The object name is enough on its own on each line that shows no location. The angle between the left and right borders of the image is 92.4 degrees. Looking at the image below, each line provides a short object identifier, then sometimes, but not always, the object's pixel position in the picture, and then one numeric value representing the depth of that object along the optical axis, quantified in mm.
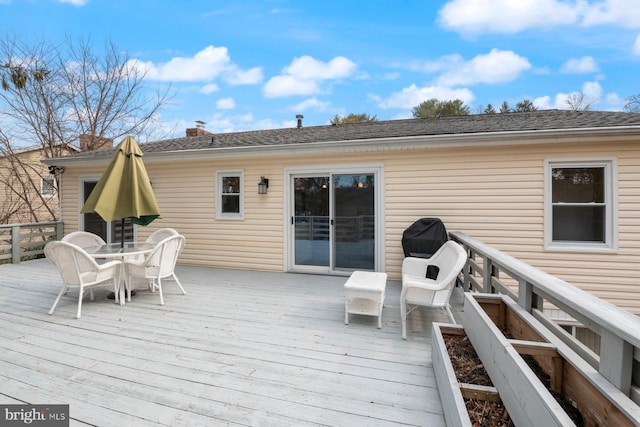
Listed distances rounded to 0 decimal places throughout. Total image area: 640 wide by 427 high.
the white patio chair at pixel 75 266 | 3607
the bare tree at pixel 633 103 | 14574
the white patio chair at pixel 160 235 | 5680
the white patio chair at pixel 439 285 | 3082
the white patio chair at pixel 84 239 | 4972
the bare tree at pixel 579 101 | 16814
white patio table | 4039
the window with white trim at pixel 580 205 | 4621
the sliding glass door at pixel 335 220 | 5625
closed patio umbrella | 4079
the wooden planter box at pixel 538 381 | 1130
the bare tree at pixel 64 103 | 10484
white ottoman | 3295
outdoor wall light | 6023
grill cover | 4750
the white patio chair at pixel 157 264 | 4090
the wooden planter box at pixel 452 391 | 1579
